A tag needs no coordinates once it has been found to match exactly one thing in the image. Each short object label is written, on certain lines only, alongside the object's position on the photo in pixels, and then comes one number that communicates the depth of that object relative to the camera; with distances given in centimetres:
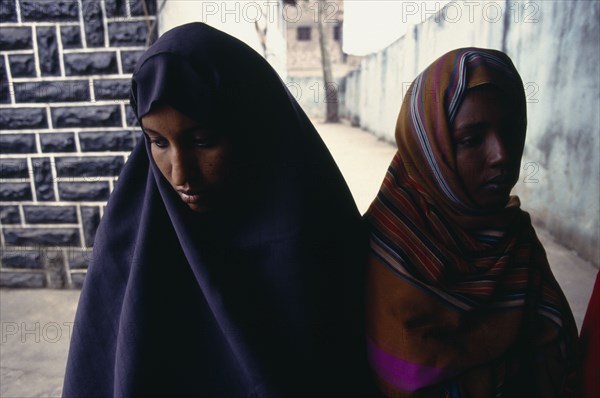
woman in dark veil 97
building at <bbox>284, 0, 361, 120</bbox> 2923
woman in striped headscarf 104
